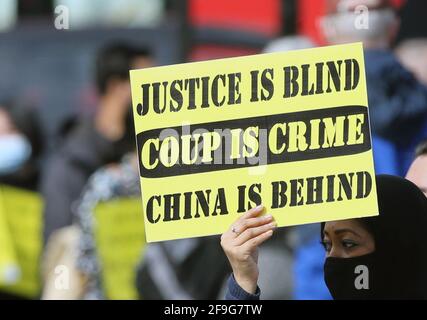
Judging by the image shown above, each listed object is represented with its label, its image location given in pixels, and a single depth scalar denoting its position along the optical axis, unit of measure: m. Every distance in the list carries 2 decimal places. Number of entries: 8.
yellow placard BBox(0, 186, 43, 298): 10.33
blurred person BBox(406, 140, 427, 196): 4.81
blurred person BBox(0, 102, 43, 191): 10.98
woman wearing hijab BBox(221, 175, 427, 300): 4.64
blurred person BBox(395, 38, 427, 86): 8.55
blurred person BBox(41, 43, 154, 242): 9.70
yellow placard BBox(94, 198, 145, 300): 9.28
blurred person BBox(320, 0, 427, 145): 7.43
